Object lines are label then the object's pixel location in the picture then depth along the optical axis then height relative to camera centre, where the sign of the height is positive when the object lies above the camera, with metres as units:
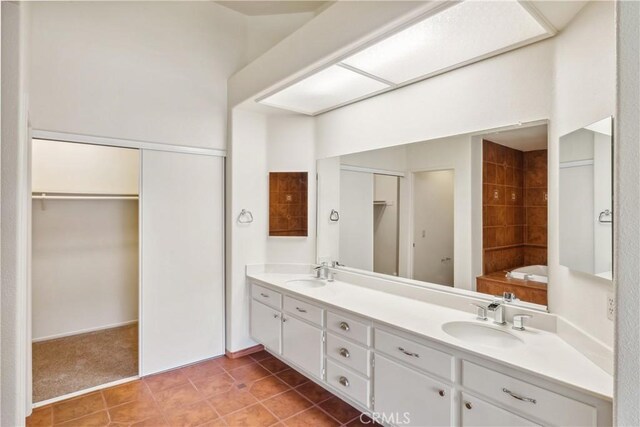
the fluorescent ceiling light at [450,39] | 1.61 +1.01
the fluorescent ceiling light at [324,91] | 2.40 +1.03
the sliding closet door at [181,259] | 2.87 -0.44
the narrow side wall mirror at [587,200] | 1.33 +0.07
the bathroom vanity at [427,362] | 1.30 -0.76
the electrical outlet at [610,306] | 1.28 -0.37
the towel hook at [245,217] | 3.26 -0.04
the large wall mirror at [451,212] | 1.89 +0.02
